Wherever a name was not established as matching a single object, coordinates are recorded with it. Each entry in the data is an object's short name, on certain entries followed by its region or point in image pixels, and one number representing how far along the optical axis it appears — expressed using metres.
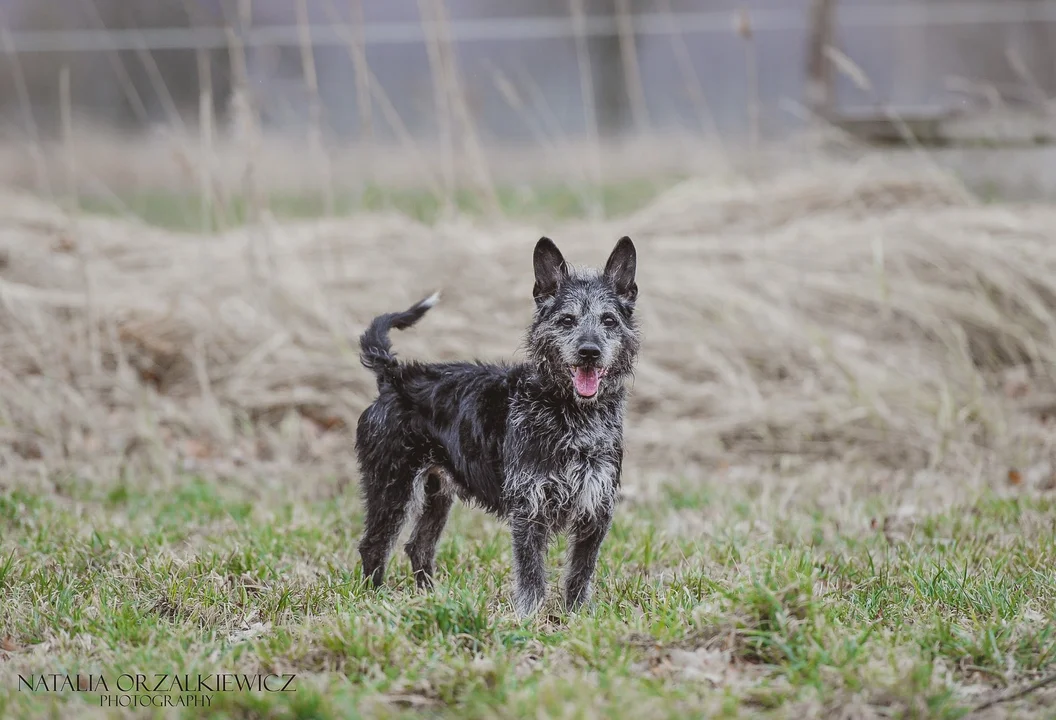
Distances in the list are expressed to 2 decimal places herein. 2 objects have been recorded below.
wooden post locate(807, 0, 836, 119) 20.28
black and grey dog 8.21
